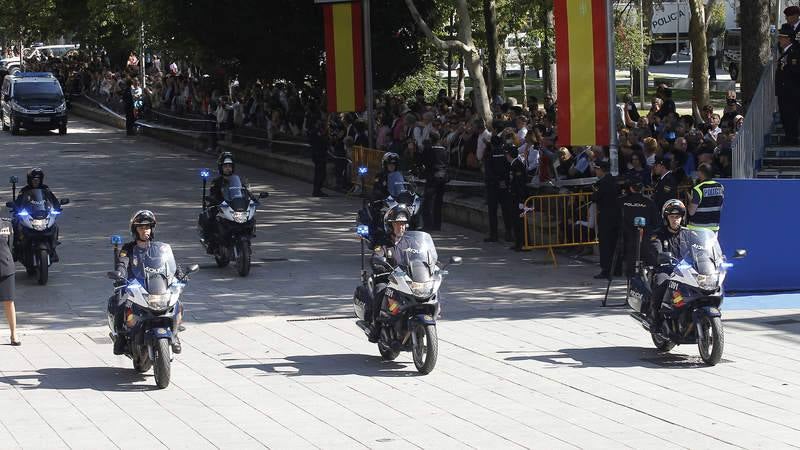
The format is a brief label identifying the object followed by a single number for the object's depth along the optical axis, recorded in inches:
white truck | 2497.5
